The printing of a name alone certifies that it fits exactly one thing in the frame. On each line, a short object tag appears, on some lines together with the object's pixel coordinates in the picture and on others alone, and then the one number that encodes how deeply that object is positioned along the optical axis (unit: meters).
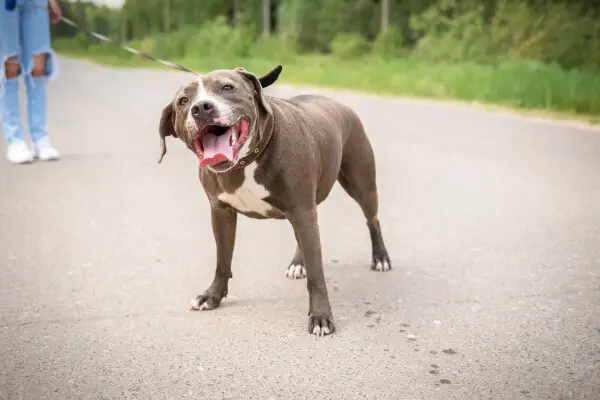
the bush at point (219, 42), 32.66
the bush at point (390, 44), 27.11
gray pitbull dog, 3.17
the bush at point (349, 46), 30.19
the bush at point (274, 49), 28.45
